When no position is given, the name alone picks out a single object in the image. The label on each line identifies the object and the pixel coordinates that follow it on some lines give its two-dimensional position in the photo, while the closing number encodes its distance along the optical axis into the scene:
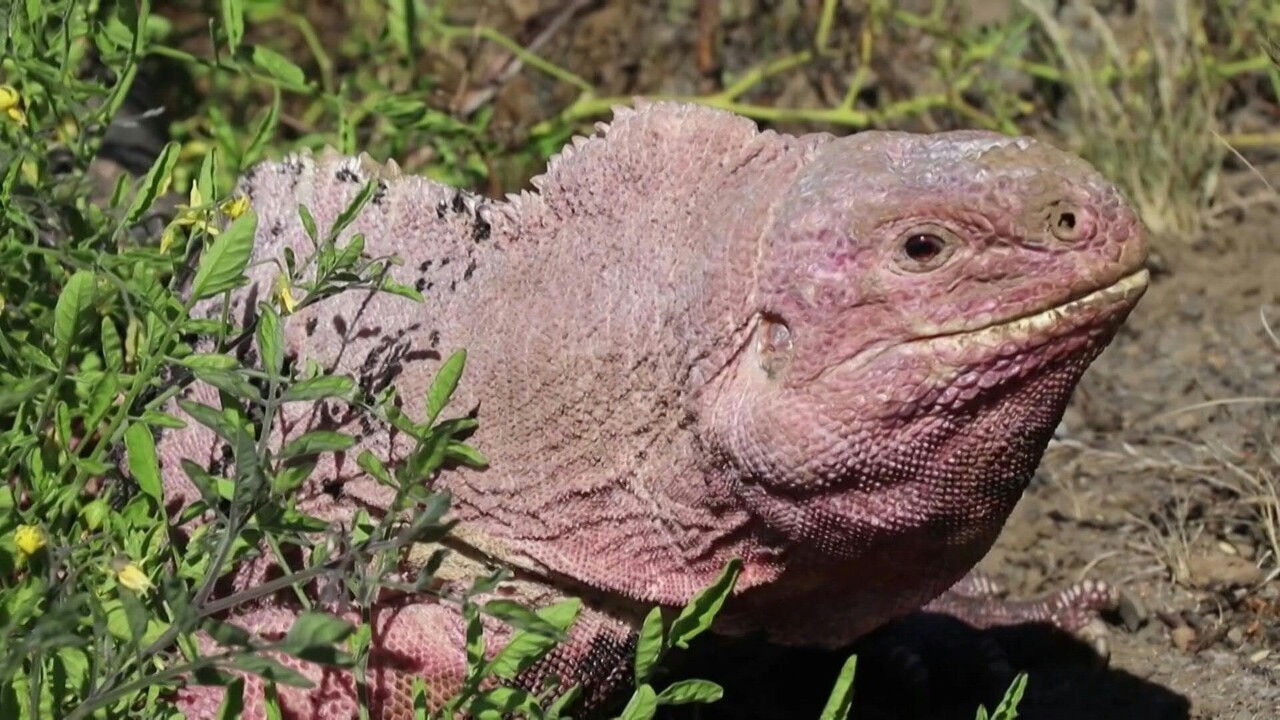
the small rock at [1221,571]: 4.41
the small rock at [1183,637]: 4.26
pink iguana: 2.91
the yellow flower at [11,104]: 3.42
